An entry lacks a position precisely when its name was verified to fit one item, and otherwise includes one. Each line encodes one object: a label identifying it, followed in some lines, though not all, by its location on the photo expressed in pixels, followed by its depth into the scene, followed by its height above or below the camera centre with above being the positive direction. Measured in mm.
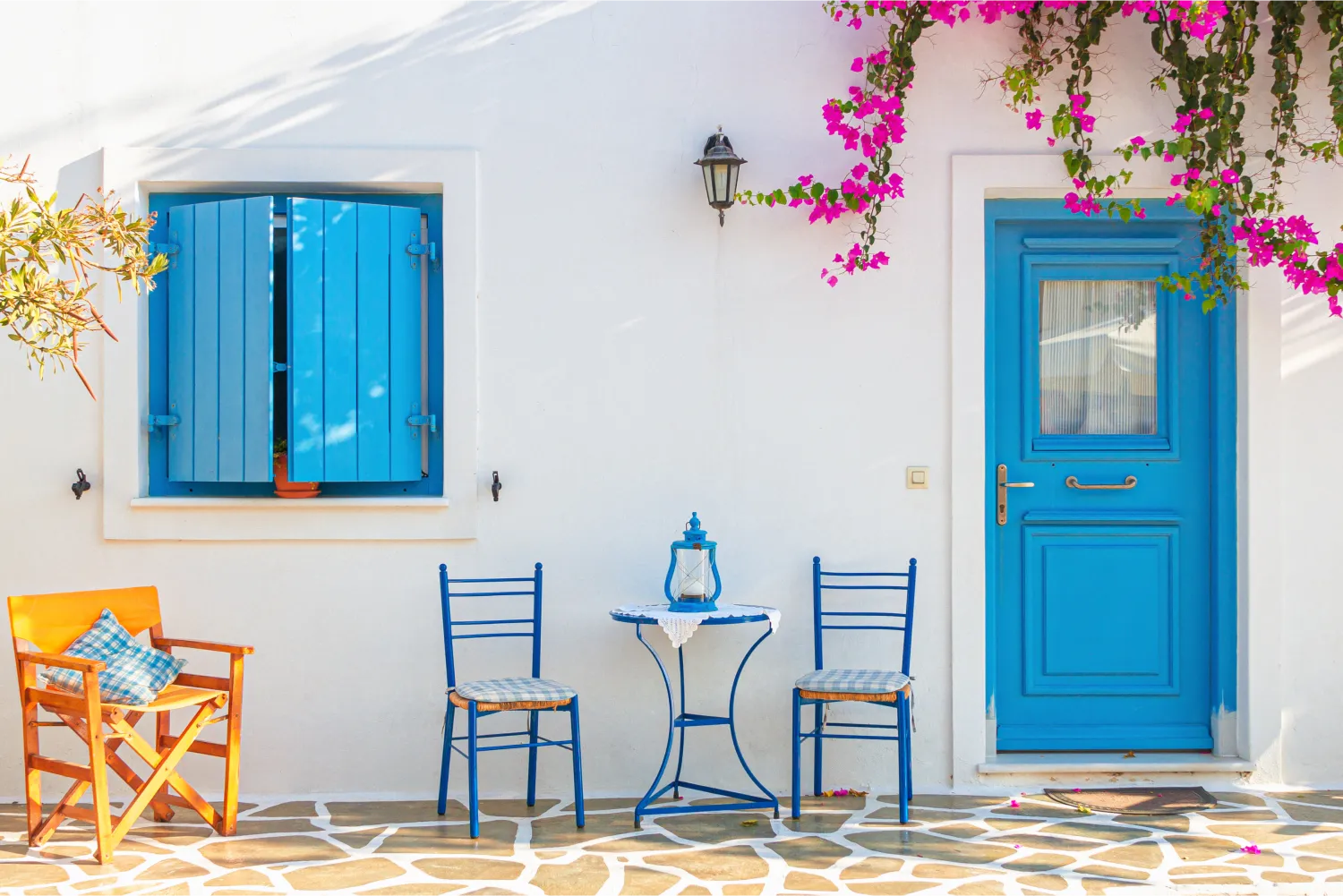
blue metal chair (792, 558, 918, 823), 4516 -804
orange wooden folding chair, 4070 -864
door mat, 4684 -1285
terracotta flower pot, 4973 -137
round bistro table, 4418 -705
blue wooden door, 5125 -302
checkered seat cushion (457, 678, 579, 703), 4348 -821
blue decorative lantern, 4656 -442
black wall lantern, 4812 +1071
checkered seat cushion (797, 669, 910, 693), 4500 -805
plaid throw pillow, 4168 -715
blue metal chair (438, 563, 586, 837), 4324 -823
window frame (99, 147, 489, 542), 4902 +265
